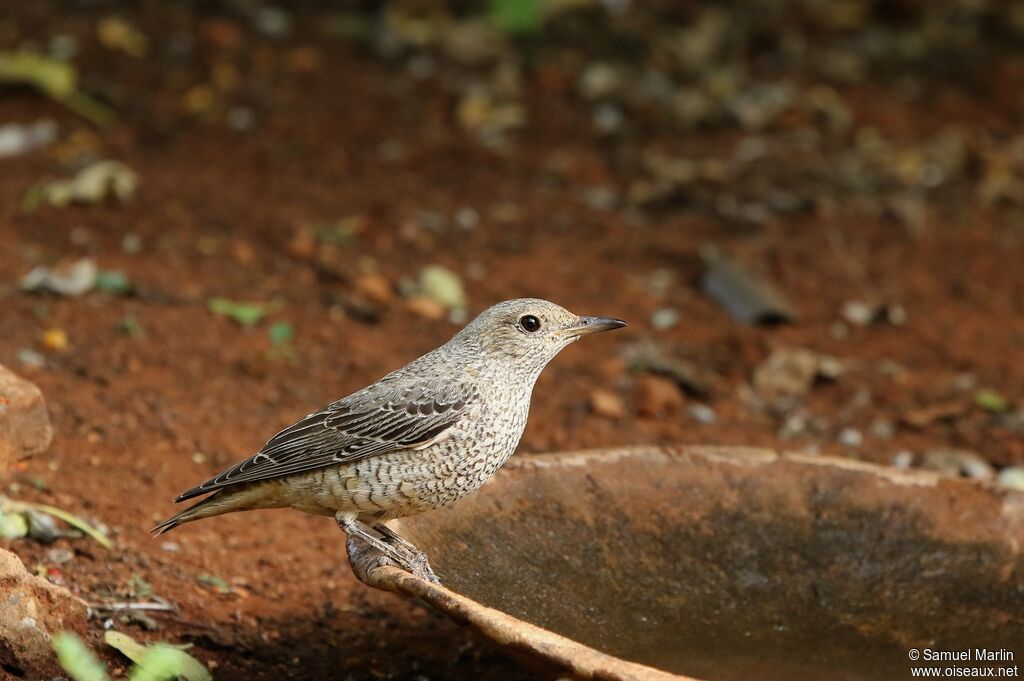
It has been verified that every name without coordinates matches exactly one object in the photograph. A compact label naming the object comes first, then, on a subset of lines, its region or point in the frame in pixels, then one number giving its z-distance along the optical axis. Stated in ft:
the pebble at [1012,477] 41.55
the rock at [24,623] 27.53
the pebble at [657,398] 48.88
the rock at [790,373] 51.39
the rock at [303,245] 57.31
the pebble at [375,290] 54.85
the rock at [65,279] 49.21
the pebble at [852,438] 47.83
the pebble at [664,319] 56.44
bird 30.35
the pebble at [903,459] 45.96
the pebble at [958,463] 44.11
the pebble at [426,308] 54.13
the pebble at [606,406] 48.49
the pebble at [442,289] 55.16
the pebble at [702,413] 49.03
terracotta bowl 31.30
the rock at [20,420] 32.27
